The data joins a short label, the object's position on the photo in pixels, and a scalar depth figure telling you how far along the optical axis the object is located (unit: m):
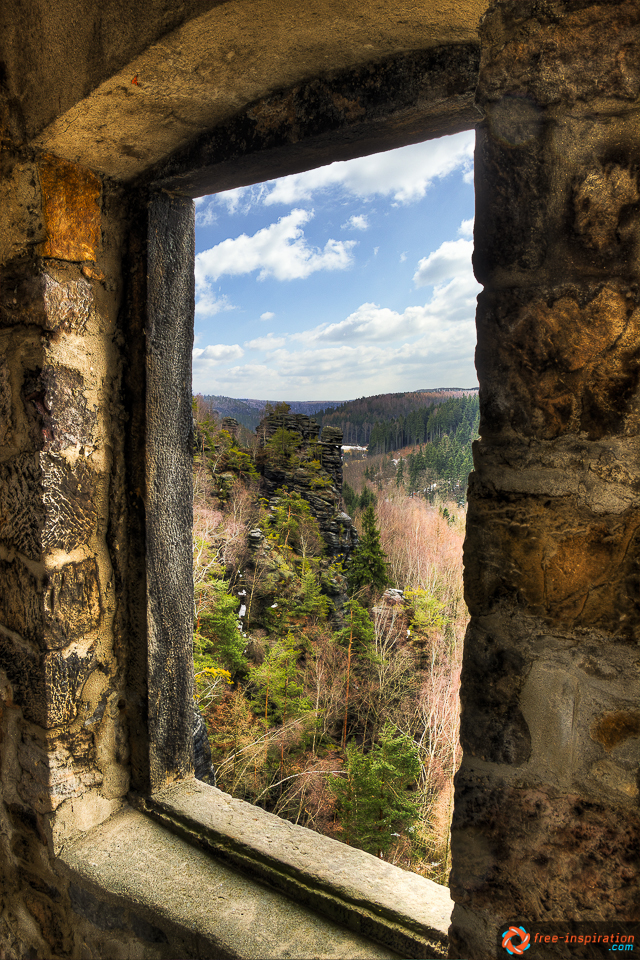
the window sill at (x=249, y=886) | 0.97
